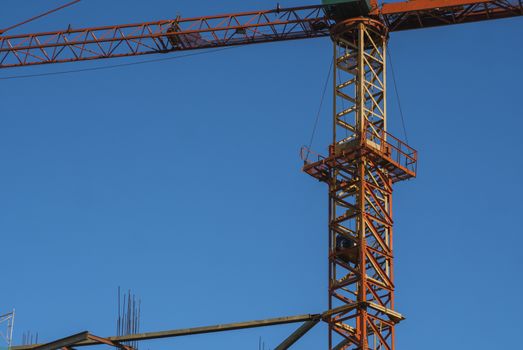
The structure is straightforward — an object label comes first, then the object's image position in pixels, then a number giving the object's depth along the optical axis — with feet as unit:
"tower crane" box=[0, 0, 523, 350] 272.72
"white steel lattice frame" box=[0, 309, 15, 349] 282.05
